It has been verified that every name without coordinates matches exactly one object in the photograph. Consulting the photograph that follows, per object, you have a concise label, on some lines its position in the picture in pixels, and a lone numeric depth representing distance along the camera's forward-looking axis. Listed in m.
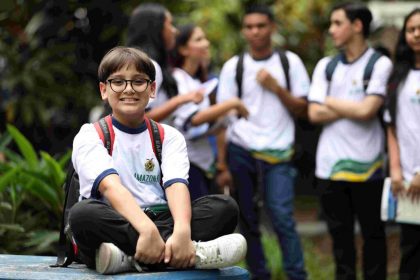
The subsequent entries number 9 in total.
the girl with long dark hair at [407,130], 9.47
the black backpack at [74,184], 7.25
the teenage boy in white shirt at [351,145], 9.91
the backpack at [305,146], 17.13
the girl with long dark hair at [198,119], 10.29
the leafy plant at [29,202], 10.38
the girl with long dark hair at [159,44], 9.94
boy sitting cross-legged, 6.77
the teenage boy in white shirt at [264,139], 10.48
